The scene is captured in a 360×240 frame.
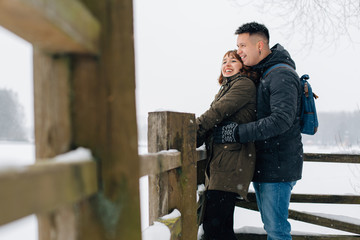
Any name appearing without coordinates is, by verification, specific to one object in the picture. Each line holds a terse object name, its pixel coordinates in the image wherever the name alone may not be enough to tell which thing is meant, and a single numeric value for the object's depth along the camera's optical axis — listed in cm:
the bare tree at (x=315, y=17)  635
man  209
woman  214
